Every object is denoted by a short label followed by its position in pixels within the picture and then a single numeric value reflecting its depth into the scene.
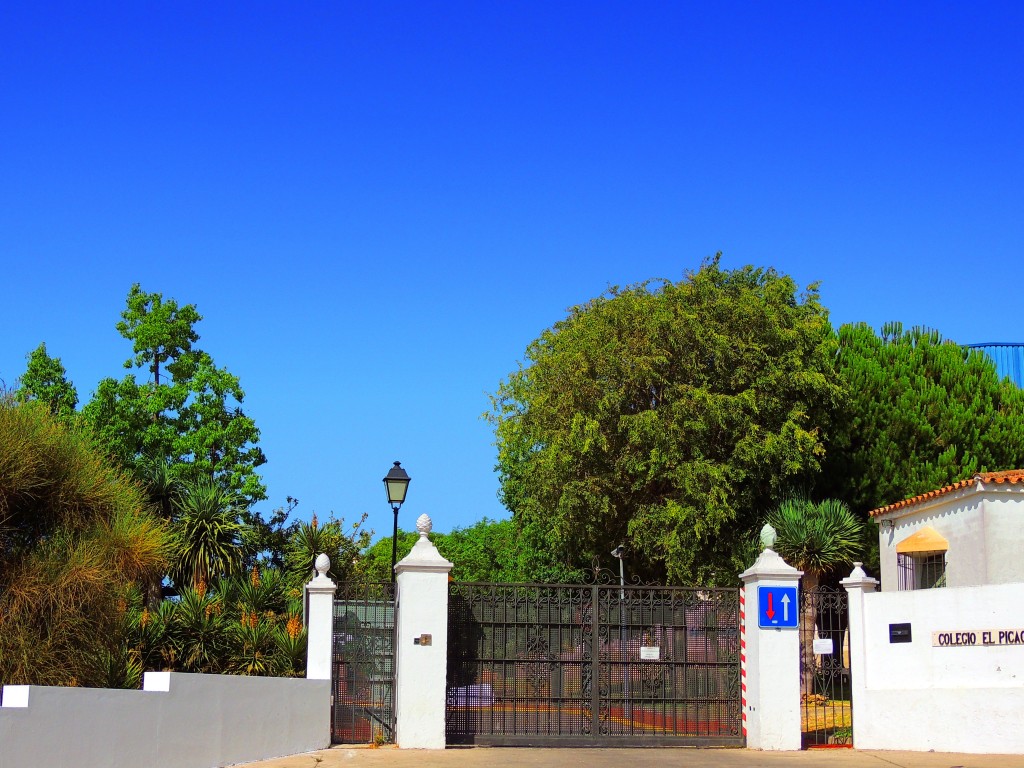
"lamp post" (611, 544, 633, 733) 17.56
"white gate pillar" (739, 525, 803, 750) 17.44
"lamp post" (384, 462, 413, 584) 20.58
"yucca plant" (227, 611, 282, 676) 19.81
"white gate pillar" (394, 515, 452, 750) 16.64
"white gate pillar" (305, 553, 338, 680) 17.02
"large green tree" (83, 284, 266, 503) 37.34
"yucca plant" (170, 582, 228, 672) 19.92
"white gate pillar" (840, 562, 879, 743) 17.88
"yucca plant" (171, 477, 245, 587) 28.25
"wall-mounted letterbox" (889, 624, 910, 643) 17.59
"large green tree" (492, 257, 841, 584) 29.89
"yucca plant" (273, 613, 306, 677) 19.19
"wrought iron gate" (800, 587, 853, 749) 17.97
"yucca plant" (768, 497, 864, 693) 26.61
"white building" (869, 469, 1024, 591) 23.50
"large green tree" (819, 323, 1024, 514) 32.34
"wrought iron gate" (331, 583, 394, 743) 17.22
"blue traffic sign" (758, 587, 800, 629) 17.78
